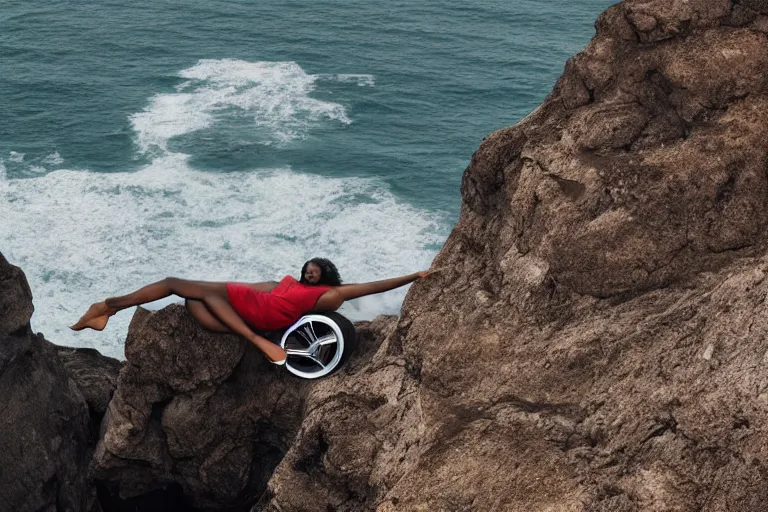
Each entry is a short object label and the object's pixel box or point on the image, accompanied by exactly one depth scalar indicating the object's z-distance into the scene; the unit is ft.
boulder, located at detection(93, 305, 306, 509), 54.90
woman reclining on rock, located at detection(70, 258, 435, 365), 51.26
